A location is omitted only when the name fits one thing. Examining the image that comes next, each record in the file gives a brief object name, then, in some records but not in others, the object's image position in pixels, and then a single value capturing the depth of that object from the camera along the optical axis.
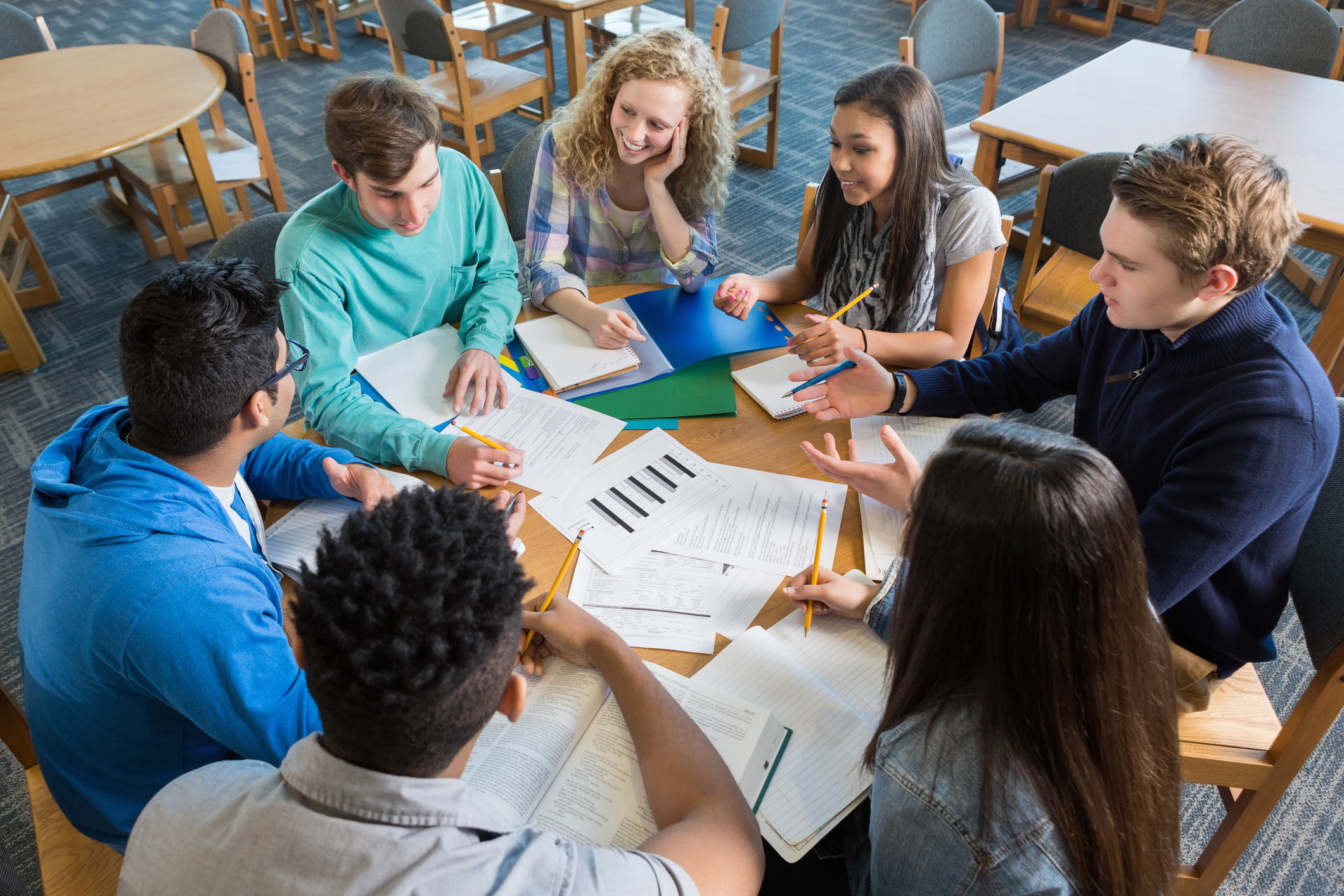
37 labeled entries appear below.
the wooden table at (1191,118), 2.41
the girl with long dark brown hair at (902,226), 1.69
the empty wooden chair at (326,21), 5.25
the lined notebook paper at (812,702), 0.98
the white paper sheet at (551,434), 1.41
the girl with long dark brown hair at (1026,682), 0.78
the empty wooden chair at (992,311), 1.90
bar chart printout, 1.29
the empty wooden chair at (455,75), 3.39
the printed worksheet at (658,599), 1.16
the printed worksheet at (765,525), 1.27
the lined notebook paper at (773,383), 1.54
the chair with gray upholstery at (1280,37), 2.95
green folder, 1.54
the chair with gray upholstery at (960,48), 3.09
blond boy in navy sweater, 1.15
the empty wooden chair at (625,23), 4.52
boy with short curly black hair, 0.69
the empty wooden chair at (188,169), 3.23
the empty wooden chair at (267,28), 5.25
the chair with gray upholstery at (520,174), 2.21
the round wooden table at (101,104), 2.75
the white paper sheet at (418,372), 1.54
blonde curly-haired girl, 1.89
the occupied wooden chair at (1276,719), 1.19
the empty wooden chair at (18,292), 2.95
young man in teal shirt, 1.44
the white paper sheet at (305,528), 1.28
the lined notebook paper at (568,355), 1.60
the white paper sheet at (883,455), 1.27
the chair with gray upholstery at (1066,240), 2.16
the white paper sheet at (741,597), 1.18
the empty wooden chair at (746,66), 3.40
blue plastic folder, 1.66
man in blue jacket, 0.98
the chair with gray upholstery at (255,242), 1.84
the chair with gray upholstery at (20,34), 3.48
